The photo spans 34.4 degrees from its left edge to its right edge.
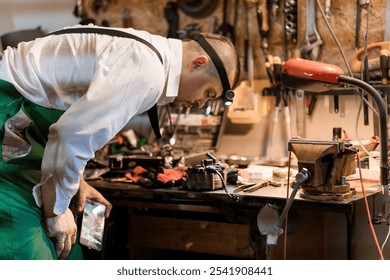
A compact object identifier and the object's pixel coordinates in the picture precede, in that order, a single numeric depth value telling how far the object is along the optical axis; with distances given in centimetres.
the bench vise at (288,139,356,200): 175
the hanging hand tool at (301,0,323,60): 268
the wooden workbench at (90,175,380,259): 193
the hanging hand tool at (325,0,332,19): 262
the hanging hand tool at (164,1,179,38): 304
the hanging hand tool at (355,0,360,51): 258
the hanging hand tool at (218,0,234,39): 291
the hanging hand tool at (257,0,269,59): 280
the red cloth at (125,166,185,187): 211
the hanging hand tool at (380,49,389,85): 230
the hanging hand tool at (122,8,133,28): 315
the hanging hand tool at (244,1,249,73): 289
